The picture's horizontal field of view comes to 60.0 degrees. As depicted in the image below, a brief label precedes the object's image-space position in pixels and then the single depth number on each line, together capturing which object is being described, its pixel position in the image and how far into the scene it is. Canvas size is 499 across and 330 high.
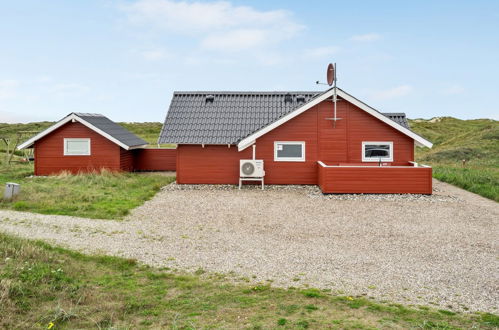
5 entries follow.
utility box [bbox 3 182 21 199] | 14.68
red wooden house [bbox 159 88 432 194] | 19.59
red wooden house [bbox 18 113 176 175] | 23.86
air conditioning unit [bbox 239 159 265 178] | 18.94
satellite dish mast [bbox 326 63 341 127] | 18.97
